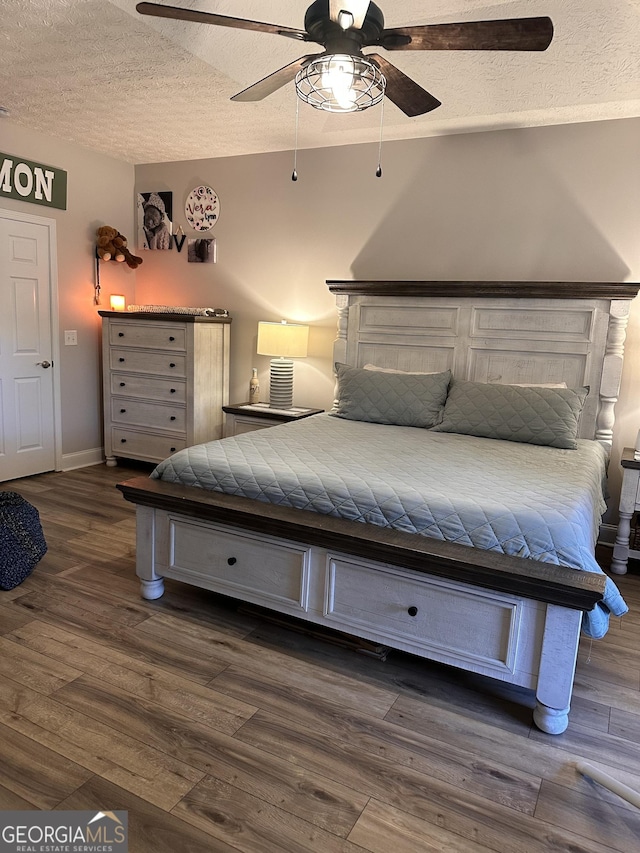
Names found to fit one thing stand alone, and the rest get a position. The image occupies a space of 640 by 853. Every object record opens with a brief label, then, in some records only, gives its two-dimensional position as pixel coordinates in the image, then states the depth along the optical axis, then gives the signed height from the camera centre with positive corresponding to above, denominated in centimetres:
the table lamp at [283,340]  412 -10
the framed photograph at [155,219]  490 +86
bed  189 -64
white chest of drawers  439 -48
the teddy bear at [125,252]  476 +56
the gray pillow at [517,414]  304 -42
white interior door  414 -23
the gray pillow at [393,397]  346 -40
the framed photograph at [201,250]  476 +60
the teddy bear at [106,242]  467 +61
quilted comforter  194 -59
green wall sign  399 +95
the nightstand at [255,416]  407 -65
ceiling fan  166 +88
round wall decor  468 +93
